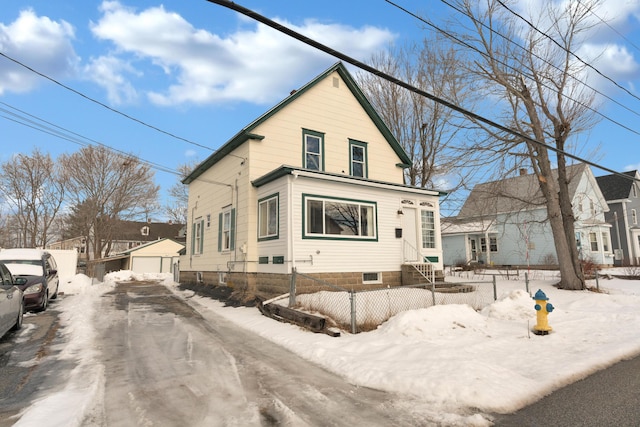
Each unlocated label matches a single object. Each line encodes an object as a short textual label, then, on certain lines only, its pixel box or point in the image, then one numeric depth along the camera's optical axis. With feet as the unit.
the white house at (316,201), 40.96
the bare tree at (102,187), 115.65
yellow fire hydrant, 24.79
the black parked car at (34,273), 35.53
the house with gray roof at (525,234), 97.25
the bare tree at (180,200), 138.62
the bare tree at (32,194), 119.24
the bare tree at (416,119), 72.90
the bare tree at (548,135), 51.90
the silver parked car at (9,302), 22.82
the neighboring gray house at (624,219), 110.63
